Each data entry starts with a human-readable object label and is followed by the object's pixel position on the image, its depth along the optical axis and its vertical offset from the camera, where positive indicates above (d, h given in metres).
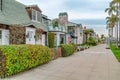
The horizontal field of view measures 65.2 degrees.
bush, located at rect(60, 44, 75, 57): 10.58 -1.16
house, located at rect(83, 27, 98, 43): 38.46 +1.35
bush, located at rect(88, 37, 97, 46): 34.60 -0.65
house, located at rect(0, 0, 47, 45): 9.36 +1.71
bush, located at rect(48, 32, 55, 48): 15.72 +0.03
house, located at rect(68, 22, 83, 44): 28.58 +2.68
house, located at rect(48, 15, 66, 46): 16.86 +1.76
